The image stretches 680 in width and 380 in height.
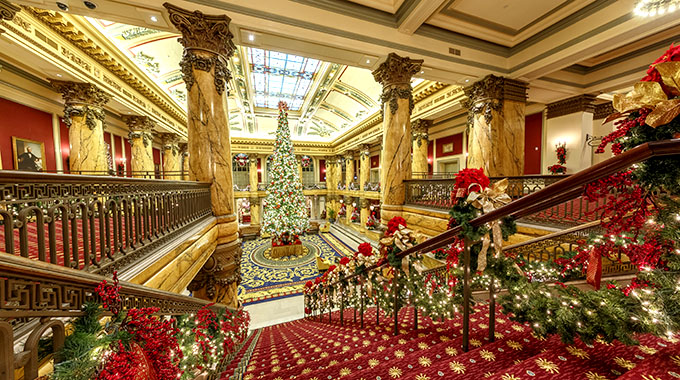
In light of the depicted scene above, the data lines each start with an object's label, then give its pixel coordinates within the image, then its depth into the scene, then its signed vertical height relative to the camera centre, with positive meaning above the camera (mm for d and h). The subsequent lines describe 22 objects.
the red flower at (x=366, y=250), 3406 -1097
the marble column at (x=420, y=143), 10789 +1626
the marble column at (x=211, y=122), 4336 +1100
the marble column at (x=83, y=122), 6338 +1662
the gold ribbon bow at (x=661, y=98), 896 +321
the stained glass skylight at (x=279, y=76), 9422 +4877
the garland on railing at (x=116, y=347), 1025 -851
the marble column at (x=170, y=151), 12309 +1551
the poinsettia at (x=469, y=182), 1668 -41
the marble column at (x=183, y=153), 14409 +1687
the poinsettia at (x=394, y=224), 2675 -573
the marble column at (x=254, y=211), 18203 -2701
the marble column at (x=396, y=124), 6133 +1468
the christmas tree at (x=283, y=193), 11273 -772
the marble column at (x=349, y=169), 19469 +734
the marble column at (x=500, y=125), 6898 +1582
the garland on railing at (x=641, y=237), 941 -301
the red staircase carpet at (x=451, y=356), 1033 -1240
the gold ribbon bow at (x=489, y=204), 1542 -189
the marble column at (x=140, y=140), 9250 +1646
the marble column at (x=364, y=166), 16656 +853
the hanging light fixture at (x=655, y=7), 4121 +3117
